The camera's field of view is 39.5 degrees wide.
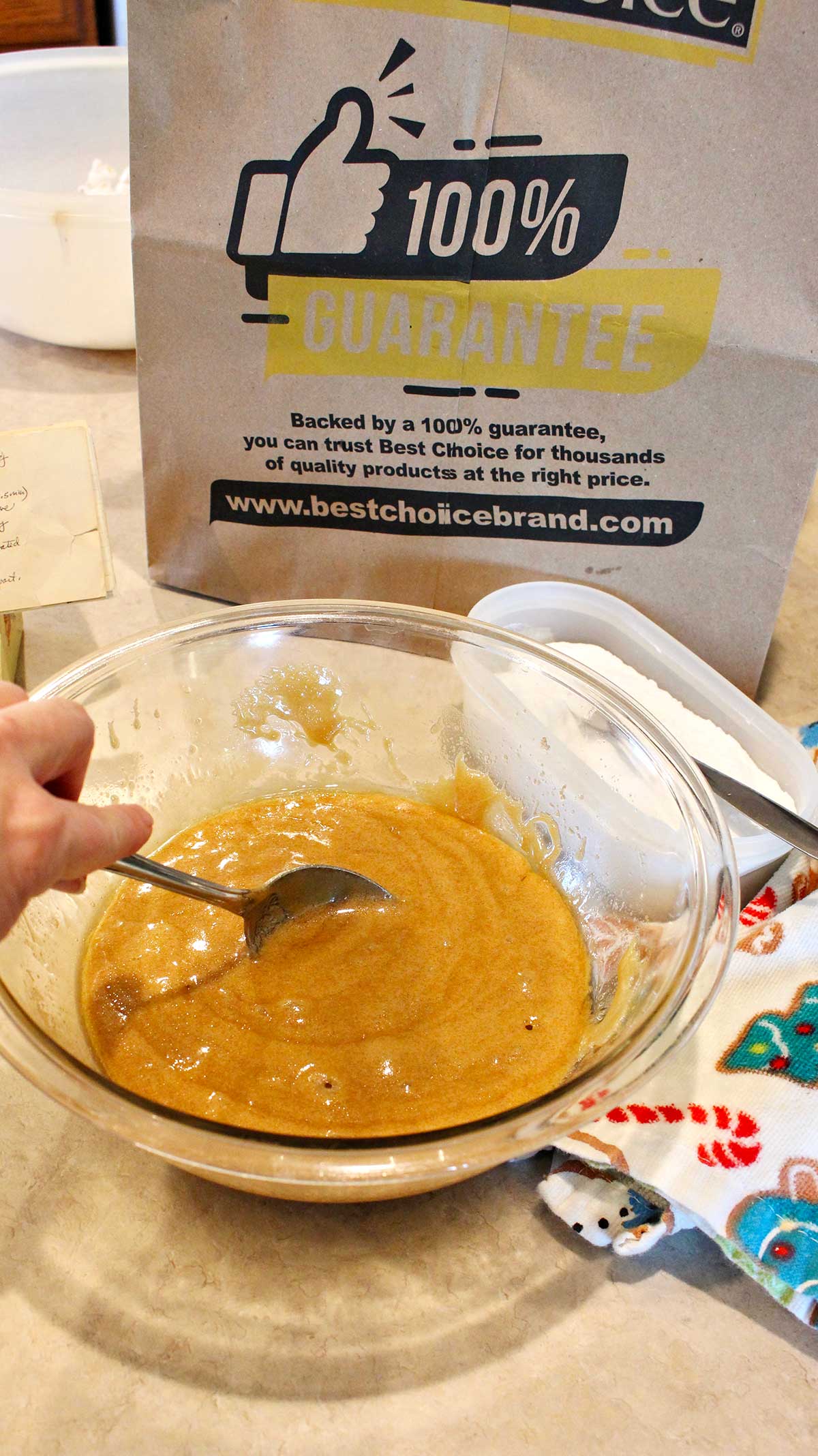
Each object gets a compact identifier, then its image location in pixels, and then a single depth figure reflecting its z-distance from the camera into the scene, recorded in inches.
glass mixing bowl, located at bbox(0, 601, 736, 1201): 21.4
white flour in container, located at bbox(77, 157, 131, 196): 58.7
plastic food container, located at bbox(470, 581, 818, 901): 35.4
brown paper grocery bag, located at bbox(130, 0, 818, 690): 33.0
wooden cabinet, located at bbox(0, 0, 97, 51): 85.5
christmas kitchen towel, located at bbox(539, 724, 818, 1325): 24.9
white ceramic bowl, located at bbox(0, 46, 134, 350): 49.2
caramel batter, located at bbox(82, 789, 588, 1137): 26.1
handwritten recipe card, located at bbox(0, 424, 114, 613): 35.6
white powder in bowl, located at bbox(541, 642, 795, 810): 36.0
